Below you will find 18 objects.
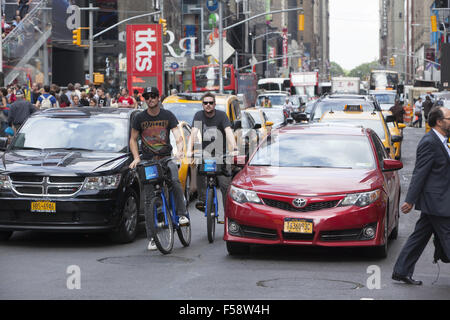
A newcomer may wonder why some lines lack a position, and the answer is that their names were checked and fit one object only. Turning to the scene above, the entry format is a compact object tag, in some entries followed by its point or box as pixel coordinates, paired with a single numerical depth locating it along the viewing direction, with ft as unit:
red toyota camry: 31.81
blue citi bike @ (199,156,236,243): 37.68
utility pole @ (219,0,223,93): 135.23
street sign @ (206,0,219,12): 234.79
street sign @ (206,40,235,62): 128.25
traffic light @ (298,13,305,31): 204.48
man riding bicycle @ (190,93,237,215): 39.96
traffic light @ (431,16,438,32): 200.34
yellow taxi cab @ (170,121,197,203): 49.49
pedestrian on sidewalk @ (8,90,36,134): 74.69
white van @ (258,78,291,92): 270.87
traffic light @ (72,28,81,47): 131.54
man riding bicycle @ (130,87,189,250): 35.53
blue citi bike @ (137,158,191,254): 34.17
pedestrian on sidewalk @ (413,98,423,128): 168.35
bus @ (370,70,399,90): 272.31
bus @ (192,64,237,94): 184.34
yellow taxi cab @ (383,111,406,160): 77.43
